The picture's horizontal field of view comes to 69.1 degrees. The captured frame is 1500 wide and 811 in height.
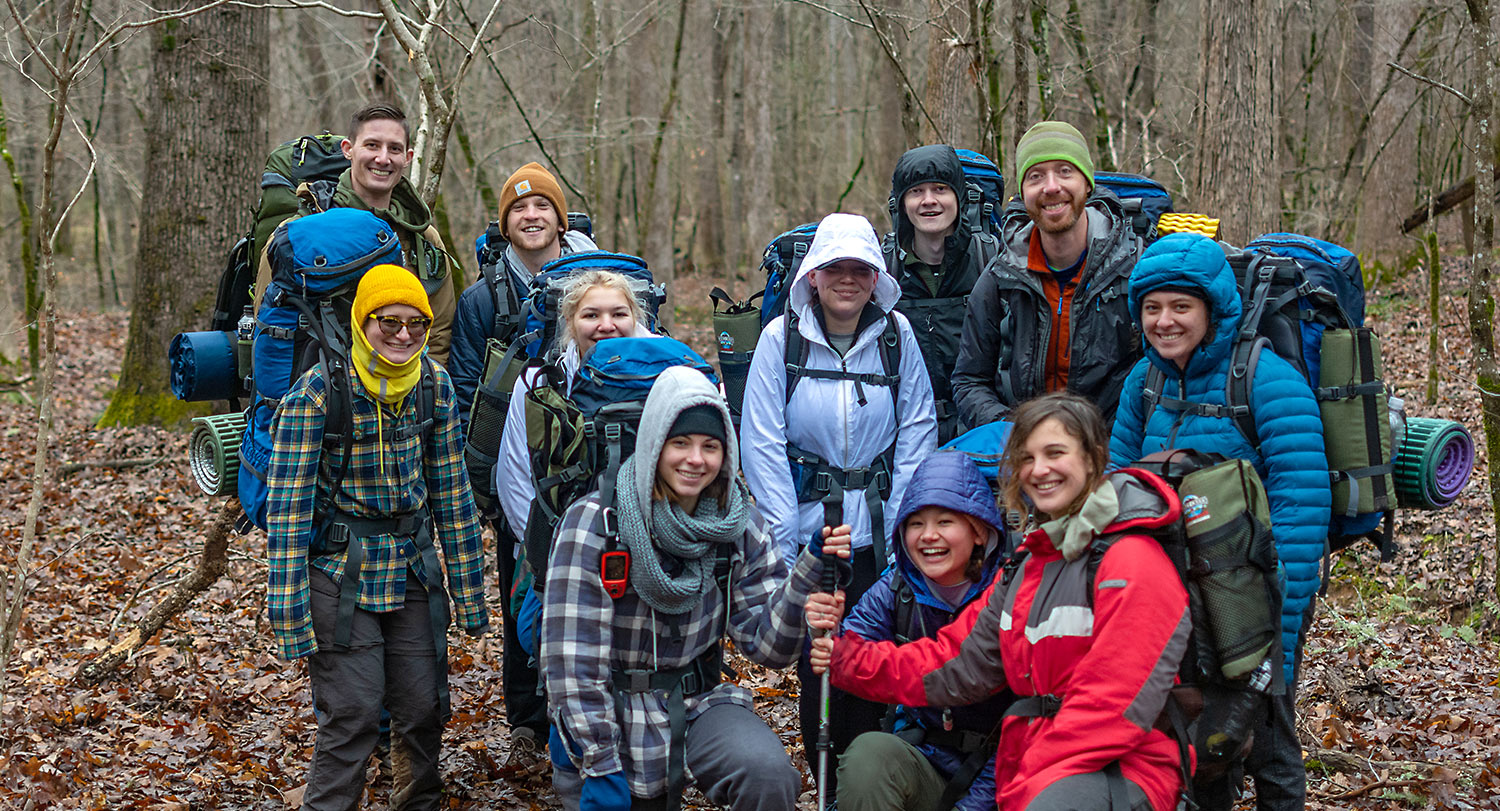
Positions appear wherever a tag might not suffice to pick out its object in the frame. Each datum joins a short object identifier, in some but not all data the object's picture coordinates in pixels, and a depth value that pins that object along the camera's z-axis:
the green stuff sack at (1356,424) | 3.42
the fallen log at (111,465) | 8.97
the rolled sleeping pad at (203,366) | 4.54
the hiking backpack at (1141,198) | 4.18
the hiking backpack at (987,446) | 3.63
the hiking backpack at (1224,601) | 3.00
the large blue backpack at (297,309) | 4.06
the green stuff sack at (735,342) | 5.01
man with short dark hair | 4.67
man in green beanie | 3.97
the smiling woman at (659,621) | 3.33
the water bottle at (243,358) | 4.57
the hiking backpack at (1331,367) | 3.43
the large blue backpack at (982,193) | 4.58
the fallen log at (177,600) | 5.34
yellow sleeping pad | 4.05
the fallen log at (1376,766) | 4.48
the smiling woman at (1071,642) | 2.90
